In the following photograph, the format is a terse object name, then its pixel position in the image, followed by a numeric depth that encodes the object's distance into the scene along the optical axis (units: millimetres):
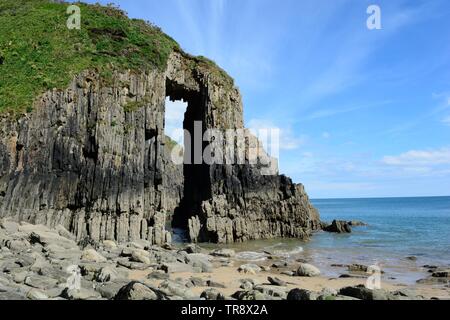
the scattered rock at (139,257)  20094
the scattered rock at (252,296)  11930
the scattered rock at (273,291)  13093
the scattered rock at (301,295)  12062
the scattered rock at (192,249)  27970
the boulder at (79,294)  11078
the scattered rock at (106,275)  14151
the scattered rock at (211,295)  12336
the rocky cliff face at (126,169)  26953
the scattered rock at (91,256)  18848
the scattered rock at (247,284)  15066
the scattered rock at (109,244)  25141
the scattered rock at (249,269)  20645
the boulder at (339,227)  51562
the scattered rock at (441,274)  20891
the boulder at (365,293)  12625
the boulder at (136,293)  10672
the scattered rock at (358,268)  22531
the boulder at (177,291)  12381
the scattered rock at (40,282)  12102
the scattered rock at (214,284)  15414
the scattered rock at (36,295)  10575
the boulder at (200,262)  20166
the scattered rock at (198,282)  15492
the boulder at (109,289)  11891
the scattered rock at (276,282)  16373
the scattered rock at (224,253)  27556
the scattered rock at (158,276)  16375
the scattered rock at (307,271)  20422
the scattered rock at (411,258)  27597
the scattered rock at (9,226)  22106
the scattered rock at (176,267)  18578
